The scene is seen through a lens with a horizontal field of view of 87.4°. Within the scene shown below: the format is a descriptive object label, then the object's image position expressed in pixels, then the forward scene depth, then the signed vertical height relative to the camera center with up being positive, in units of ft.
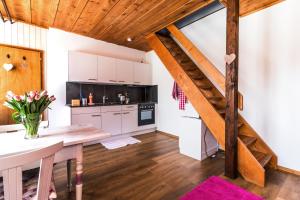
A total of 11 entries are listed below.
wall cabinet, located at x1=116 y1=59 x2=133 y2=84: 13.48 +2.41
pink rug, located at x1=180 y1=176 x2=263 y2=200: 5.71 -3.59
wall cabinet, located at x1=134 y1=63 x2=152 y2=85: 14.70 +2.38
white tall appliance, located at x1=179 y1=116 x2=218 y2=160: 8.96 -2.50
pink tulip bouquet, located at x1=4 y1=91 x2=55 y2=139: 4.23 -0.25
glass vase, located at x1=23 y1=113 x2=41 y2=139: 4.32 -0.71
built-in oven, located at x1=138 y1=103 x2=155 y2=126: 14.05 -1.40
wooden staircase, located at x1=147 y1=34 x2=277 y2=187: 6.82 -0.41
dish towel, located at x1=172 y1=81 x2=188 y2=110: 11.70 +0.18
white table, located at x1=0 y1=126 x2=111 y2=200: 3.77 -1.12
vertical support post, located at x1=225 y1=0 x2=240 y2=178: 6.82 +0.49
